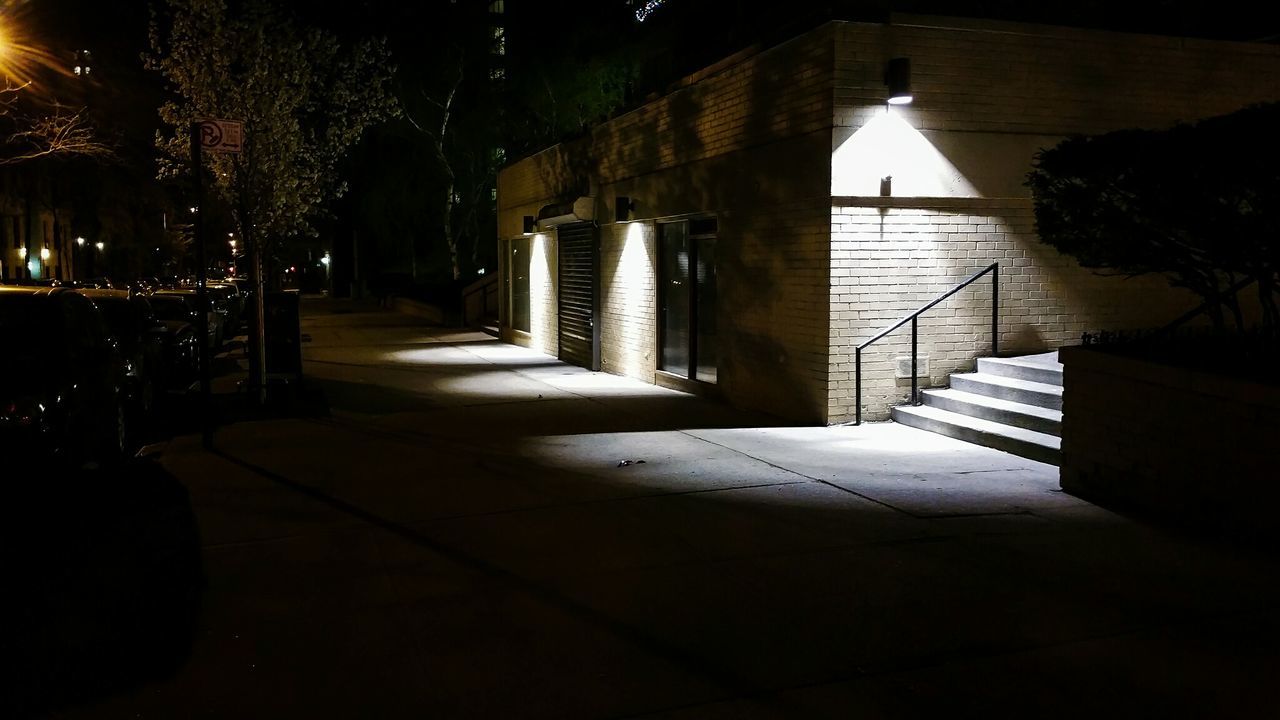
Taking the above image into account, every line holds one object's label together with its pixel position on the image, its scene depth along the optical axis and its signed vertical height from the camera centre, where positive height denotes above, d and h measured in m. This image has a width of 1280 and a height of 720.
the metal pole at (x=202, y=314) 10.65 -0.41
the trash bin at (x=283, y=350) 14.76 -1.07
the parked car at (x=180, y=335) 16.14 -0.94
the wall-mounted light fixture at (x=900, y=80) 11.13 +1.99
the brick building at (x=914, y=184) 11.53 +0.95
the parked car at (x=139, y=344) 11.86 -0.85
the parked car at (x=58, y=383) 7.79 -0.88
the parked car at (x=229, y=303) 24.41 -0.73
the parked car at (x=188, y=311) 18.38 -0.65
